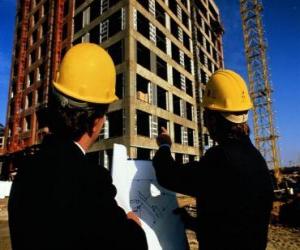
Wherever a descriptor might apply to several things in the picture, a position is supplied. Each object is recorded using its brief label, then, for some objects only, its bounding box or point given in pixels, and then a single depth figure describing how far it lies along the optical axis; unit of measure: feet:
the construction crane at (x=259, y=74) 132.77
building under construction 64.90
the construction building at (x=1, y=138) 107.63
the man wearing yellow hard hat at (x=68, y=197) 3.00
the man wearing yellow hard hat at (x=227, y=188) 4.85
